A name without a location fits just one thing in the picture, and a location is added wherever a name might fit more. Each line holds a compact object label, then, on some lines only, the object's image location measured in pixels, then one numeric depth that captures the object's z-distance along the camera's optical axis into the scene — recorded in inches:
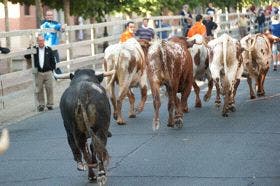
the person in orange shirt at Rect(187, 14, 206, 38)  753.1
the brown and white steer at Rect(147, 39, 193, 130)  489.1
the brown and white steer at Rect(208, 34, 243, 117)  552.7
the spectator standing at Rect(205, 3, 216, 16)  1227.5
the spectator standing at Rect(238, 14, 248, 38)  1558.8
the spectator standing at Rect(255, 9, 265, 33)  1702.8
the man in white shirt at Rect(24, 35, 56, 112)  659.4
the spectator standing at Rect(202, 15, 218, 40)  1067.8
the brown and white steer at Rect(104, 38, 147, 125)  539.8
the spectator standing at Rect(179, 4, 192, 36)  1133.7
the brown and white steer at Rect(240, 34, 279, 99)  656.4
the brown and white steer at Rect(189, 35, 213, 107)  604.1
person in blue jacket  744.6
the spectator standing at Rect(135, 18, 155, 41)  825.5
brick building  2048.5
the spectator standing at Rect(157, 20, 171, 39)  1080.2
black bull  339.6
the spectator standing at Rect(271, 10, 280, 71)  885.2
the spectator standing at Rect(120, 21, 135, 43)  745.0
